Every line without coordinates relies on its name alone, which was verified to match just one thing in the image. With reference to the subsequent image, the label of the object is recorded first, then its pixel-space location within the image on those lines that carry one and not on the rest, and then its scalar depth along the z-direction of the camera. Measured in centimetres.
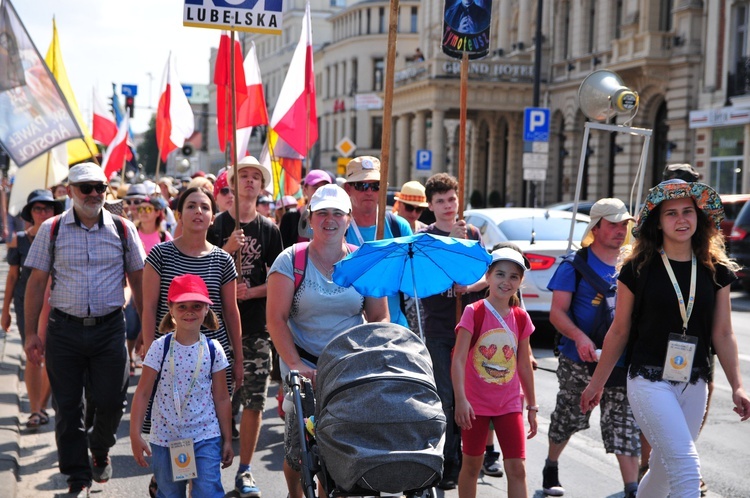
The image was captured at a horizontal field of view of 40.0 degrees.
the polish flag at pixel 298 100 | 1136
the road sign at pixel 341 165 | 3042
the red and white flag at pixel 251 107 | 1291
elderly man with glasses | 603
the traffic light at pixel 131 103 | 2204
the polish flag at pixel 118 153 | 1505
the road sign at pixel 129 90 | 2454
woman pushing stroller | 500
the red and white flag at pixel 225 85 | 1289
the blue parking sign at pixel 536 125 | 2109
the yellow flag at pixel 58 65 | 1093
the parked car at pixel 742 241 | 1908
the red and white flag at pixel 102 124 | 1833
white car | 1202
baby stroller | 379
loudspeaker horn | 822
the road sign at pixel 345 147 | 2700
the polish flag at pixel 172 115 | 1404
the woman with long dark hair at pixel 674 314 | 472
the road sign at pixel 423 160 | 3067
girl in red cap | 496
